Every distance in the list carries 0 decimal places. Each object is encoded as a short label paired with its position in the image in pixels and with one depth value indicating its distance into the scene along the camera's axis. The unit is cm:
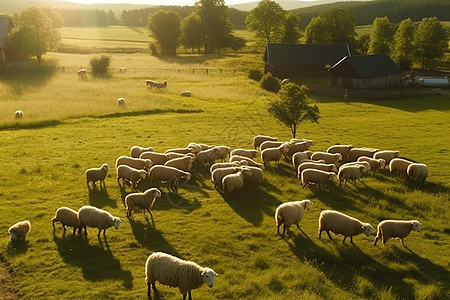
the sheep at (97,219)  1312
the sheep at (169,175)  1808
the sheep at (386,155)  2208
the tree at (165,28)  8769
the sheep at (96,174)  1775
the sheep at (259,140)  2527
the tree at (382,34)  8062
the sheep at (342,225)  1312
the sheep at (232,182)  1702
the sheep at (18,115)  3121
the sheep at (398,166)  2027
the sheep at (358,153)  2245
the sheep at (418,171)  1941
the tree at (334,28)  8012
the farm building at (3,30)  6025
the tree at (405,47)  7279
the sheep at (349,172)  1861
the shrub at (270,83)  5125
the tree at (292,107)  2478
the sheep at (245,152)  2219
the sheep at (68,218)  1345
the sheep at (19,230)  1284
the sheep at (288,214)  1380
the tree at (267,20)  8475
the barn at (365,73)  5391
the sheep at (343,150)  2316
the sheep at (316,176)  1791
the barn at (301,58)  6412
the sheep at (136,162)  1942
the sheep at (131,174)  1773
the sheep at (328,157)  2131
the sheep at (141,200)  1480
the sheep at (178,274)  970
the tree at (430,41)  7106
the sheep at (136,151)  2184
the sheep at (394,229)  1322
